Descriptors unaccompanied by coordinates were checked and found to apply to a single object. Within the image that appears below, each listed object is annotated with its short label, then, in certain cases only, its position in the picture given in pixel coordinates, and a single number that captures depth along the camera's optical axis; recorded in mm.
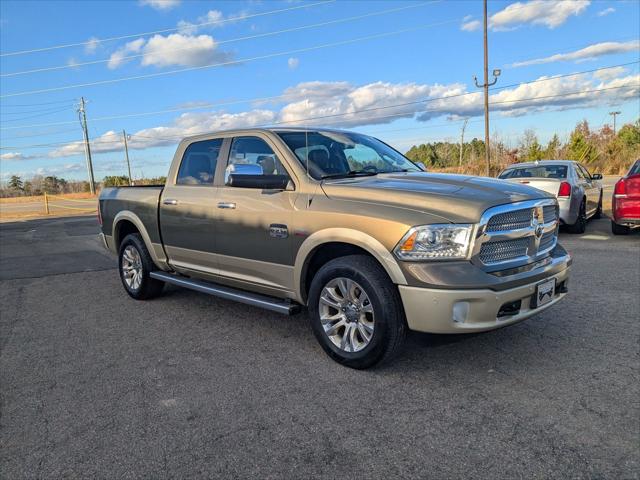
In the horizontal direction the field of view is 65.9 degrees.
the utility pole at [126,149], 73212
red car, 9094
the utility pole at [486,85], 27547
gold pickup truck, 3332
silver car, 9930
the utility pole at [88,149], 57050
